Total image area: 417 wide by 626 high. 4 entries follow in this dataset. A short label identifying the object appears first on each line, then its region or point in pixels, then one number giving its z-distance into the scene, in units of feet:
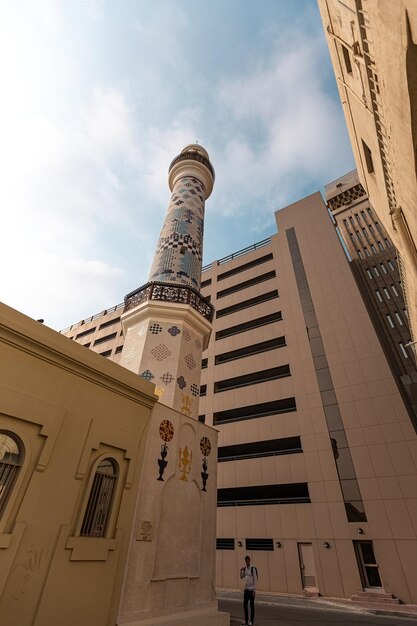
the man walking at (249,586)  22.33
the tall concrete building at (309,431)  43.55
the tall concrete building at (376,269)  67.00
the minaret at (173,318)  26.86
